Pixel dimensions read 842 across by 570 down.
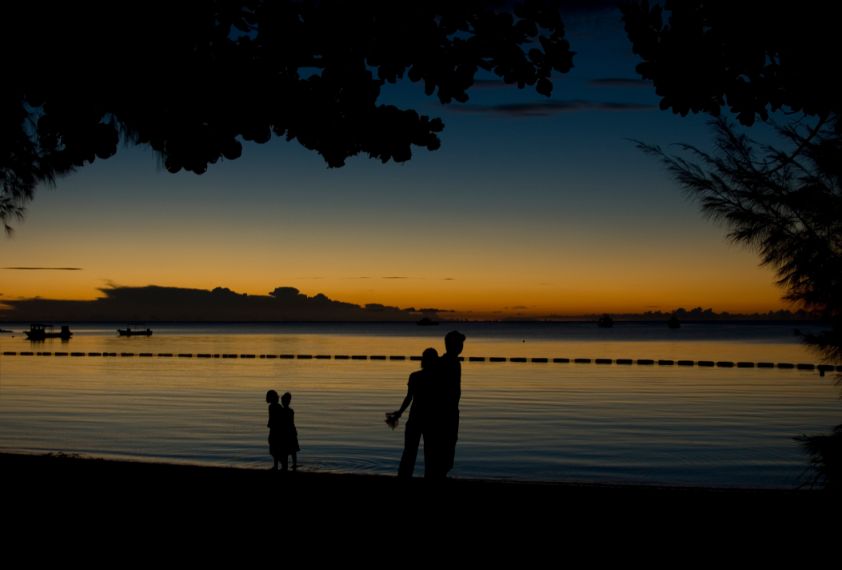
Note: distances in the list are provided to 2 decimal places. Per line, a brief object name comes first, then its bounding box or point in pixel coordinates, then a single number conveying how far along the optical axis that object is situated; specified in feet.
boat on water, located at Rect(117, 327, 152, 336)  456.04
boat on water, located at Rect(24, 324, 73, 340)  384.88
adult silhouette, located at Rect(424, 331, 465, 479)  33.65
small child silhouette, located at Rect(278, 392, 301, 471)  48.34
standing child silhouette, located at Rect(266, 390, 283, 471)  48.01
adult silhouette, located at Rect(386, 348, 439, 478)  33.99
